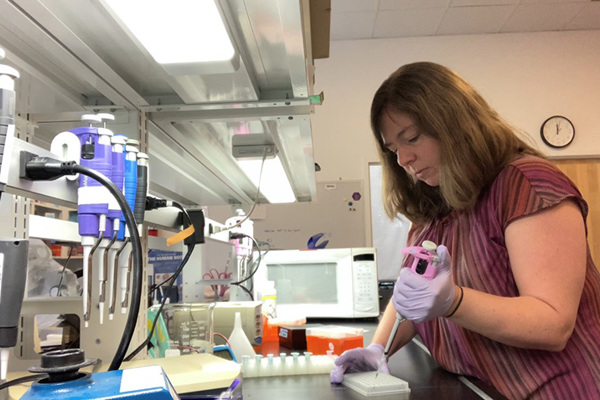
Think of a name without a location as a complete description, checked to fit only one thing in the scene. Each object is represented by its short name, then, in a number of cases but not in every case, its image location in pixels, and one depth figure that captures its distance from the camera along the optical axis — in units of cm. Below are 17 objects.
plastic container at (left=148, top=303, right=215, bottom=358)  122
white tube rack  116
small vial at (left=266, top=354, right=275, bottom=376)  116
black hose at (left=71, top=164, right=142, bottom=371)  61
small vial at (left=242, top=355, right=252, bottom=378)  115
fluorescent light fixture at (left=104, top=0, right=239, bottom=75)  68
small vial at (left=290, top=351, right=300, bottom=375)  117
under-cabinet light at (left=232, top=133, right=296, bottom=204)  154
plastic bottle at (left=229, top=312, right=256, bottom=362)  139
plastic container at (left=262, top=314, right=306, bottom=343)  186
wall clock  395
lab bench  99
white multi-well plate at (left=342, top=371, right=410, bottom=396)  99
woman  100
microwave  249
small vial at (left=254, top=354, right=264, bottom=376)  116
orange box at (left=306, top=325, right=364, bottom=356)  133
